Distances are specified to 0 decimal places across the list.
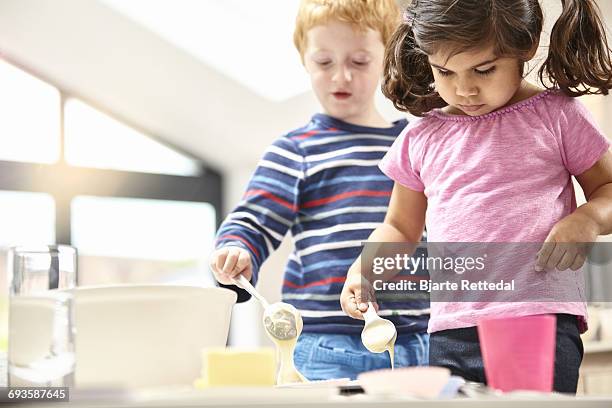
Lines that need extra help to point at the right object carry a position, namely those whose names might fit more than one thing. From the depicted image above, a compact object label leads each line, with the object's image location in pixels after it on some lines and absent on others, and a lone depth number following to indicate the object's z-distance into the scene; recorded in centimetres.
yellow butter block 218
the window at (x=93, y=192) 930
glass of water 225
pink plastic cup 220
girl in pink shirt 253
